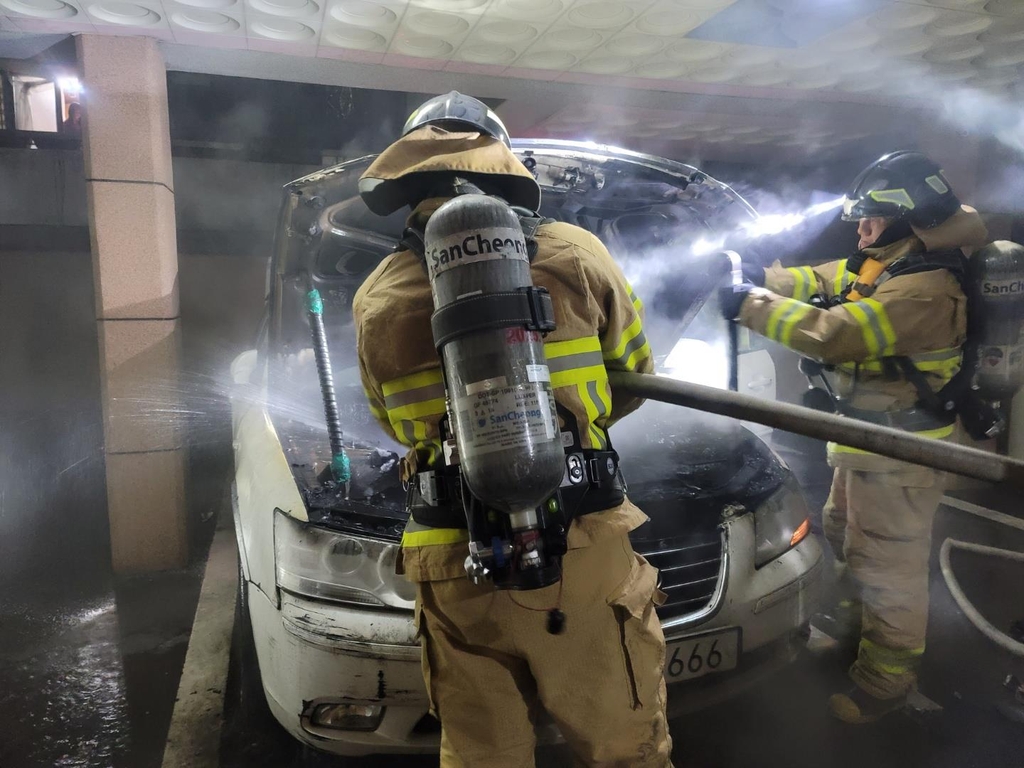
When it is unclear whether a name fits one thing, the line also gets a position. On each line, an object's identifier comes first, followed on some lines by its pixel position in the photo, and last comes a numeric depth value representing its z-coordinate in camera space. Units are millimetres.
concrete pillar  3590
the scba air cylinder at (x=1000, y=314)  2377
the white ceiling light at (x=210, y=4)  3293
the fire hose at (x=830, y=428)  1270
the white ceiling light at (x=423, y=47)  3918
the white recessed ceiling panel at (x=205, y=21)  3424
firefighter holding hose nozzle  2410
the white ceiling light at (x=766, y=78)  4684
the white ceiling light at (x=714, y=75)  4633
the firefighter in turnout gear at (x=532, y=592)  1425
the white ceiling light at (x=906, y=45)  4020
